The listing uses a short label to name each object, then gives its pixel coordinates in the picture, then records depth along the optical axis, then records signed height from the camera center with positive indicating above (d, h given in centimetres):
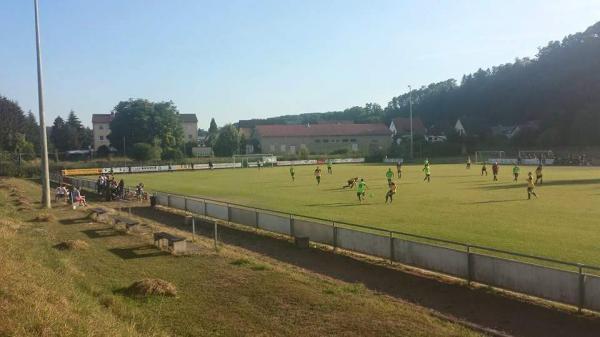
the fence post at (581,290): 1030 -290
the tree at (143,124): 10219 +570
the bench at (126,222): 2012 -272
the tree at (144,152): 9356 +15
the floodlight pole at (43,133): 2853 +123
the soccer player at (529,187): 2877 -234
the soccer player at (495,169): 4325 -200
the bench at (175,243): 1543 -270
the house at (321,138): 12031 +269
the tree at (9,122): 10100 +685
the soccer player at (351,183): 3812 -259
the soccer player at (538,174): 3619 -206
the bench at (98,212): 2329 -267
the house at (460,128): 10250 +400
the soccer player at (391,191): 2853 -237
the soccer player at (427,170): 4291 -195
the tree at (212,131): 13486 +673
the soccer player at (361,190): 2972 -238
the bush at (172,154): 9904 -33
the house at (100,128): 13738 +690
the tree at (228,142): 11500 +204
